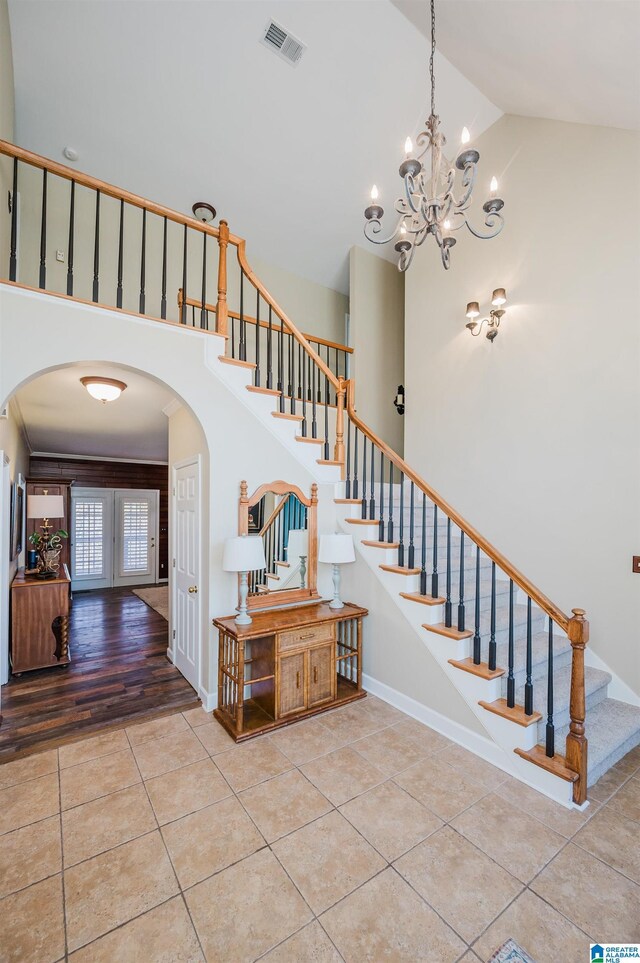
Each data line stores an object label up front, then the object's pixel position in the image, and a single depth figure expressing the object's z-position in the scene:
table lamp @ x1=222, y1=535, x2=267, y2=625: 2.96
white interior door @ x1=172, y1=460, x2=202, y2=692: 3.53
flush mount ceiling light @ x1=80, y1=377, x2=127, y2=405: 4.02
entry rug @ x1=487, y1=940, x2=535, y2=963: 1.48
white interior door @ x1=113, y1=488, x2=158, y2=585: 8.91
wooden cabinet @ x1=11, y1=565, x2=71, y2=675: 4.04
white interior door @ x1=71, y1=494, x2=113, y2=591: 8.45
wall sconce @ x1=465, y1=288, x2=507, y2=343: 4.00
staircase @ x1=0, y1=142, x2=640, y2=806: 2.40
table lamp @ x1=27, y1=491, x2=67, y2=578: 4.47
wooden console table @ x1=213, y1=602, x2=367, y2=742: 2.95
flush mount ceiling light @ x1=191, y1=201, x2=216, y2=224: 4.92
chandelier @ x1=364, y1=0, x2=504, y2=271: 2.23
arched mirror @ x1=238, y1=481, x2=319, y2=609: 3.63
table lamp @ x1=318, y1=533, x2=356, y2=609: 3.41
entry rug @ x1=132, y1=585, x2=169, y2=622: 6.70
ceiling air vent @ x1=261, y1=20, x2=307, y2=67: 3.62
